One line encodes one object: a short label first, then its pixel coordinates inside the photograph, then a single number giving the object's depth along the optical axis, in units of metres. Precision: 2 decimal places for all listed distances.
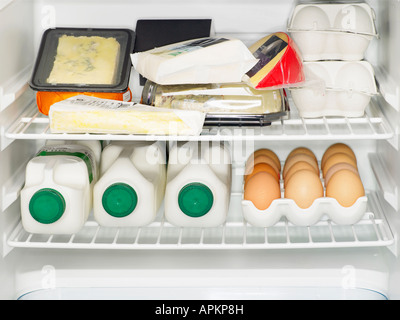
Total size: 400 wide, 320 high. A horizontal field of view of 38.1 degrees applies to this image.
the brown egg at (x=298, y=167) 1.52
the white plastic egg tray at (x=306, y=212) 1.41
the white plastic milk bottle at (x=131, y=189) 1.40
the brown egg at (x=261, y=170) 1.56
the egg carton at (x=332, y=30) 1.43
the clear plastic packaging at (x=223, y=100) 1.38
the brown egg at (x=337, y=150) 1.64
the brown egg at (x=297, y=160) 1.58
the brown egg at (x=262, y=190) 1.43
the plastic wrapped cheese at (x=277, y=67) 1.36
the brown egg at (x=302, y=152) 1.66
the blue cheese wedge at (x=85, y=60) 1.46
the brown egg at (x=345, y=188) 1.41
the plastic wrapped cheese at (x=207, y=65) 1.36
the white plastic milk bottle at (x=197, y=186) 1.41
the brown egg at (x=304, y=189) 1.42
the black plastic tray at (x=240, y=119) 1.37
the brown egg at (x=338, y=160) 1.57
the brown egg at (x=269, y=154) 1.69
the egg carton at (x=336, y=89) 1.42
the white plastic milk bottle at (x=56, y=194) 1.39
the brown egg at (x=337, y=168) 1.49
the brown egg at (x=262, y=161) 1.63
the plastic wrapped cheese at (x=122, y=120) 1.33
